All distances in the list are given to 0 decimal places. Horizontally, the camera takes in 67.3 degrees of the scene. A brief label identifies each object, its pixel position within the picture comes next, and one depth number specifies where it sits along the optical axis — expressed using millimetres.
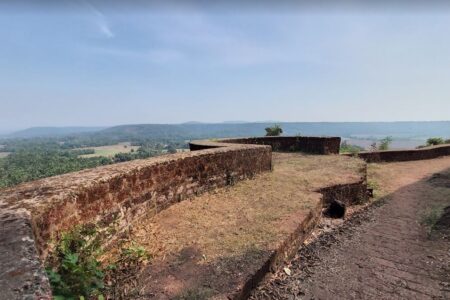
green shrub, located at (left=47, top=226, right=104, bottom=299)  2982
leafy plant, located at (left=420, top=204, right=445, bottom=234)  6324
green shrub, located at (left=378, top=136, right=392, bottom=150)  19630
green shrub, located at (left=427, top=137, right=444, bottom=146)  19812
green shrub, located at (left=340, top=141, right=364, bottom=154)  17694
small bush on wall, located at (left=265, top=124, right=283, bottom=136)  18047
